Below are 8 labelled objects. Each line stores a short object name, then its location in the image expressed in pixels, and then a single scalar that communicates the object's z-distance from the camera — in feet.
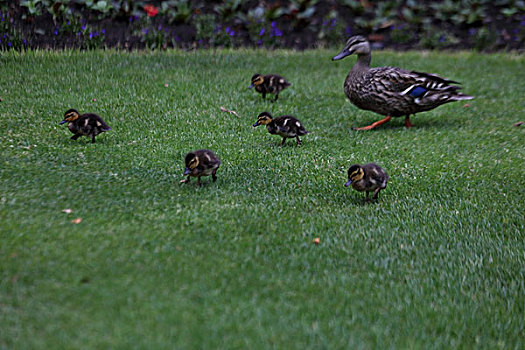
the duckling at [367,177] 32.42
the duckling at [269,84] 56.54
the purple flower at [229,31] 75.93
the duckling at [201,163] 32.48
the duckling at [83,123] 40.11
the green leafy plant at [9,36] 57.41
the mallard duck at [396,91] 51.31
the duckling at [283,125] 43.98
